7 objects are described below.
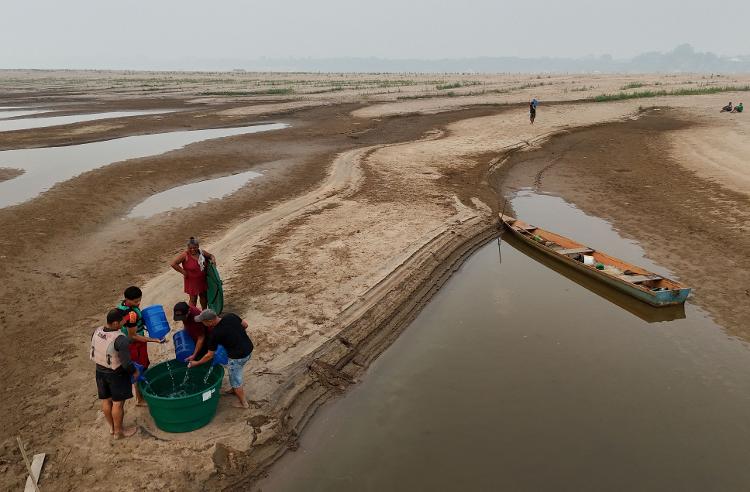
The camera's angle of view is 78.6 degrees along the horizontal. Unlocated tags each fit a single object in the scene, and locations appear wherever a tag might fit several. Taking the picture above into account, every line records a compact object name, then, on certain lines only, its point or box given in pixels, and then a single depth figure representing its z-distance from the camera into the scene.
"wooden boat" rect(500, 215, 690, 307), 10.88
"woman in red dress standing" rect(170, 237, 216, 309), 8.90
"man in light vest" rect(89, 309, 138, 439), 6.06
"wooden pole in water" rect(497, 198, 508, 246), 15.81
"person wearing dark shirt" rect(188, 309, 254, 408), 6.52
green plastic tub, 6.43
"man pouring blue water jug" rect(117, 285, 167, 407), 6.67
